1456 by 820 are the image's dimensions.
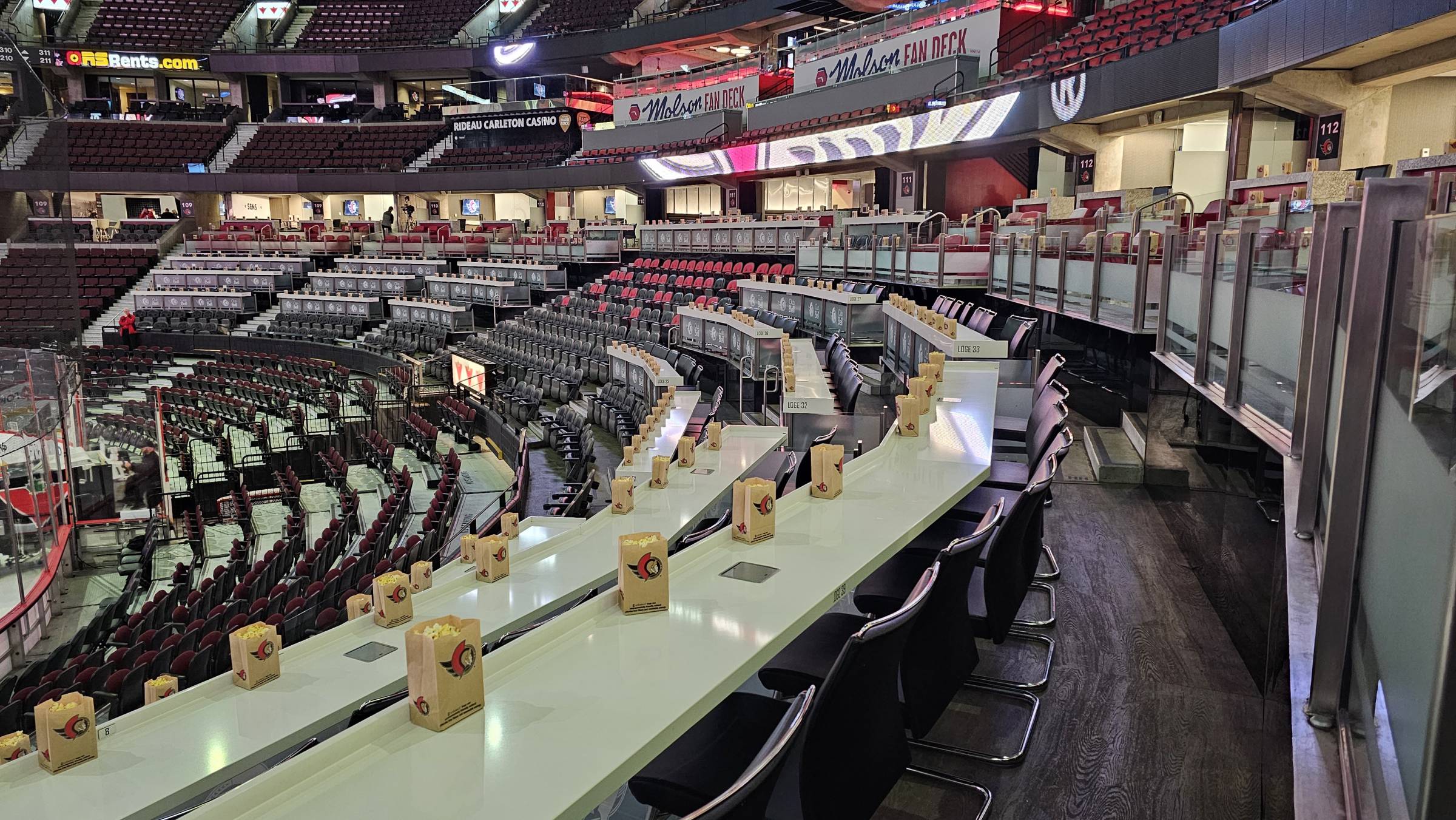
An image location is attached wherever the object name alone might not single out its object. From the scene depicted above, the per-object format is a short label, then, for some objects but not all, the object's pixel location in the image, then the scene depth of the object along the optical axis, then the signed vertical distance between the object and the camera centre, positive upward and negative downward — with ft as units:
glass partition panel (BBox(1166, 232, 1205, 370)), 16.80 -0.87
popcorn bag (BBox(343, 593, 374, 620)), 11.04 -4.33
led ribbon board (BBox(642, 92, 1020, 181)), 59.62 +7.92
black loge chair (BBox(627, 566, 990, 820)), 6.63 -3.98
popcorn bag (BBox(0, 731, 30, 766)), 8.36 -4.57
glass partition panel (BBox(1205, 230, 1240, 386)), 14.16 -0.90
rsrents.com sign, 122.01 +24.18
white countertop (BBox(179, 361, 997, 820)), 5.61 -3.26
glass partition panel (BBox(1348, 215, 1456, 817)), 3.90 -1.33
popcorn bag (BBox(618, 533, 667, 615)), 8.15 -2.88
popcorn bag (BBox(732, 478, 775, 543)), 10.12 -2.85
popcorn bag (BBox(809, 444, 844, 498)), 11.84 -2.88
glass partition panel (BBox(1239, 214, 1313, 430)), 11.03 -0.88
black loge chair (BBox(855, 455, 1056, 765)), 10.09 -4.01
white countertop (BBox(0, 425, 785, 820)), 6.47 -3.78
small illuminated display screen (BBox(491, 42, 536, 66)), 116.88 +24.39
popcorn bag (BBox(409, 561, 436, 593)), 11.96 -4.30
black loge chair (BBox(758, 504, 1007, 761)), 8.68 -4.04
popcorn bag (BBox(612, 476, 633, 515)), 12.84 -3.47
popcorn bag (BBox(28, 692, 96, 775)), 6.59 -3.51
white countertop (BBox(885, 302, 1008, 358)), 22.66 -2.42
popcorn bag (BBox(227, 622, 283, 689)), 7.88 -3.49
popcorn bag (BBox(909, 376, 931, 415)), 16.42 -2.52
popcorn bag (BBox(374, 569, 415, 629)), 9.63 -3.69
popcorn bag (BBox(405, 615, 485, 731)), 6.34 -2.93
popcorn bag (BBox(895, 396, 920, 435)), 15.11 -2.75
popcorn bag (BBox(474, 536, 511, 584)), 10.43 -3.54
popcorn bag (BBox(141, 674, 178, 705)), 9.57 -4.58
